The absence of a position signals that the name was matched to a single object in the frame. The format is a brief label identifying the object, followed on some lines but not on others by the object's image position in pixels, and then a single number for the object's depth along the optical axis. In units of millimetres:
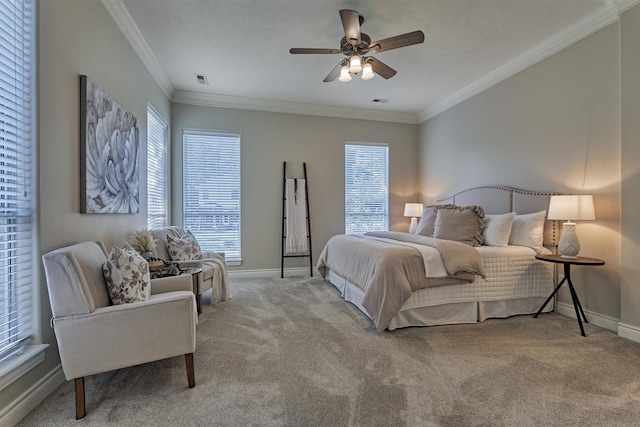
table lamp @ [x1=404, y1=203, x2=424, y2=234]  5066
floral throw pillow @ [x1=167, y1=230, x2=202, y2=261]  3350
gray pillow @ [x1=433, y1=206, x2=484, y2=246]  3387
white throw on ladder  4941
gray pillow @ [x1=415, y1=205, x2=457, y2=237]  3865
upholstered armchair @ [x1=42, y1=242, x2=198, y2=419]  1585
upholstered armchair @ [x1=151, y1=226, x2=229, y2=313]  3023
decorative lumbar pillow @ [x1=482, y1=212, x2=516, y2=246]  3291
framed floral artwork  2123
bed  2656
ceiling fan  2361
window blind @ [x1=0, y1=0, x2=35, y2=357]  1548
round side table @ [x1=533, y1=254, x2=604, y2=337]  2586
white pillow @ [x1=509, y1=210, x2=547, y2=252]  3158
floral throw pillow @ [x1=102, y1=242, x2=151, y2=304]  1837
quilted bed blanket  2590
